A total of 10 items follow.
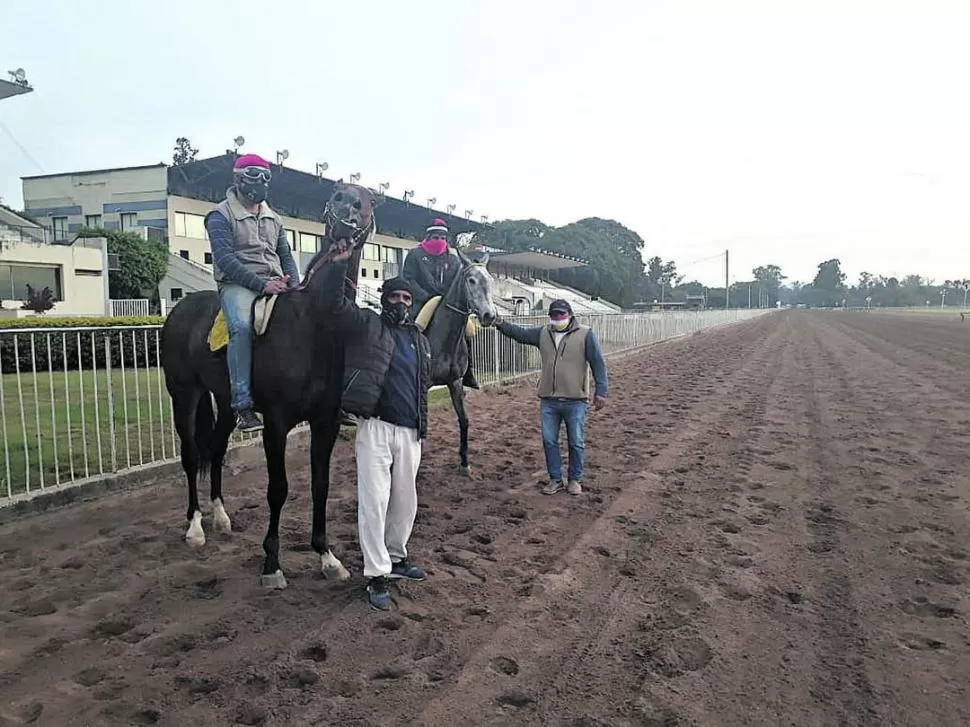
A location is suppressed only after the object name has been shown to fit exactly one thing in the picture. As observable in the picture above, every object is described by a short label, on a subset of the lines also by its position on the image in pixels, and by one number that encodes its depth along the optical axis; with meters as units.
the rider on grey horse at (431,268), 6.57
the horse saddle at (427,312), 6.23
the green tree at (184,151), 51.90
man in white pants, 3.69
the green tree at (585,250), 72.12
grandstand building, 34.09
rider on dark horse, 4.18
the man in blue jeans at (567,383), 6.20
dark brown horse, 4.03
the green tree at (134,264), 30.50
